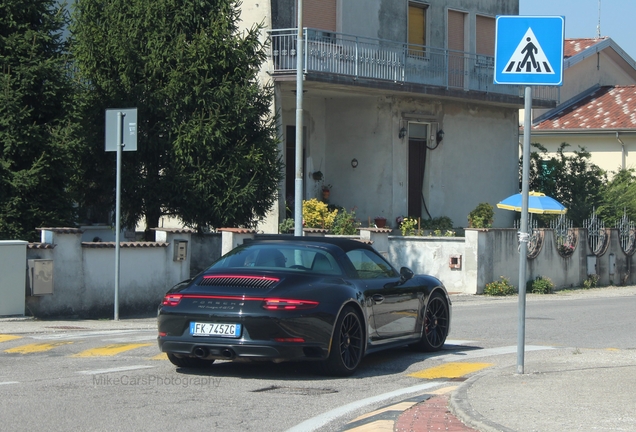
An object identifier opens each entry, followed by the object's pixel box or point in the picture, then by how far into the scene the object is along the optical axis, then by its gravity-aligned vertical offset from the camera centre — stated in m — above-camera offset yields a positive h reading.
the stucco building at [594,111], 42.12 +4.94
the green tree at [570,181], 35.47 +1.47
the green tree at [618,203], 35.44 +0.69
